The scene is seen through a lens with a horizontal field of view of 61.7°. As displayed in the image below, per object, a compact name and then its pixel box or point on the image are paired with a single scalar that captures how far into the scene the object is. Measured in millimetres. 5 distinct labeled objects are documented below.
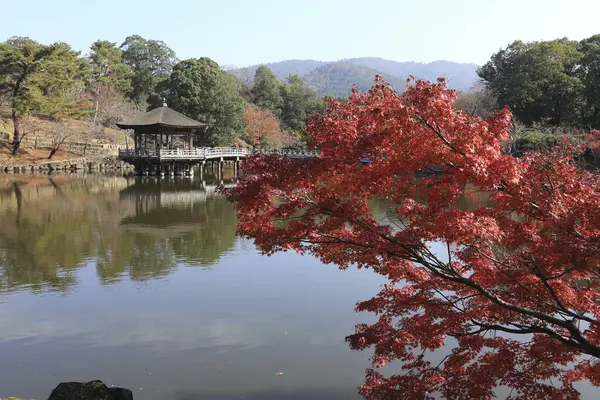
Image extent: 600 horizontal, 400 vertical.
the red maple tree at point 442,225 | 3754
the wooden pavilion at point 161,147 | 30734
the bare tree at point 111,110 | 42188
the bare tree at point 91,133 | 38031
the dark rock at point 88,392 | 4059
